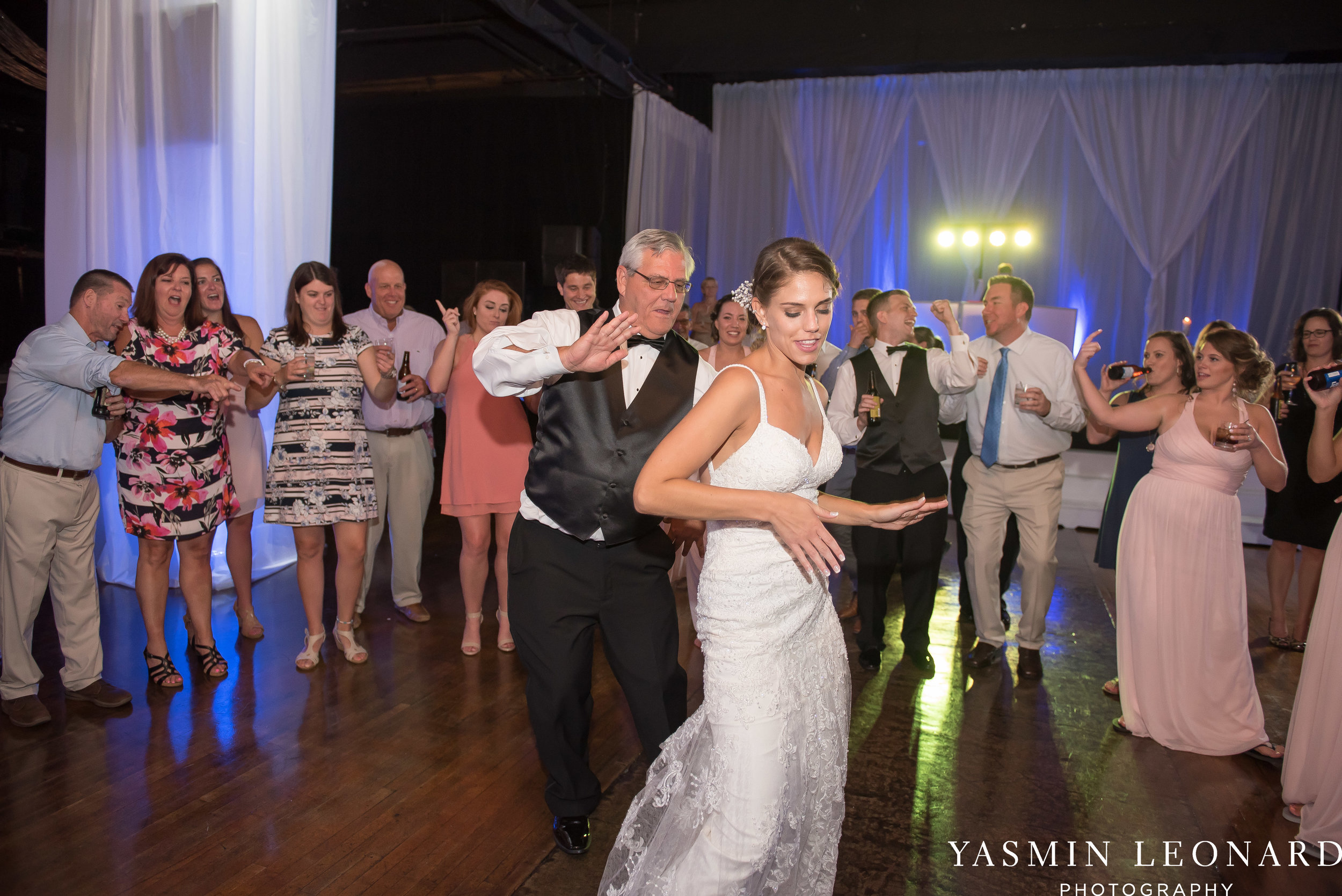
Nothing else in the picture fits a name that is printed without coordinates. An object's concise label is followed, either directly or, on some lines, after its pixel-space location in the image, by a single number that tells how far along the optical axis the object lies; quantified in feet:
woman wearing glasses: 13.29
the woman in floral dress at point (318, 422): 11.18
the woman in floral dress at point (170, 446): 10.53
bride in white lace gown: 5.54
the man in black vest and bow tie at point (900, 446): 12.37
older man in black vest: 7.23
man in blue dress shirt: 9.50
